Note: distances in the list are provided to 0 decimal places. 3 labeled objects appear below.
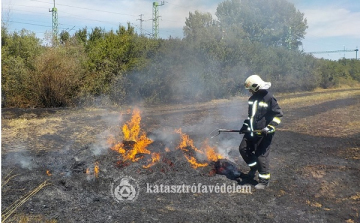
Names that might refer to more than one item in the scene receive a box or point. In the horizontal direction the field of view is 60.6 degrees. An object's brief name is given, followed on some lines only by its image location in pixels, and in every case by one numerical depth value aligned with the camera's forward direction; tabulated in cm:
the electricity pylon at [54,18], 2900
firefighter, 525
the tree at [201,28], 1906
